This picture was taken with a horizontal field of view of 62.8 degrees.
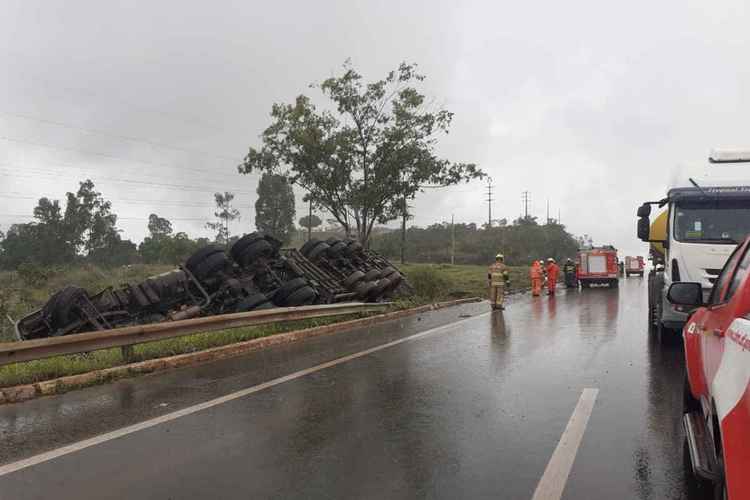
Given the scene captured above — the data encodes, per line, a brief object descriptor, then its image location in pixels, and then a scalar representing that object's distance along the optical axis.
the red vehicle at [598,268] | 34.47
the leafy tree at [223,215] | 76.12
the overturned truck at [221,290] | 11.53
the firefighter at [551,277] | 27.00
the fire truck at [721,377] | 2.38
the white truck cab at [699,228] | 9.69
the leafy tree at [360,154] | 22.73
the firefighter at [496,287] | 18.58
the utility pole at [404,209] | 23.75
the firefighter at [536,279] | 24.98
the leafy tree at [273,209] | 65.88
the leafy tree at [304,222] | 74.73
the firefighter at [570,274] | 34.28
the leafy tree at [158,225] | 82.25
